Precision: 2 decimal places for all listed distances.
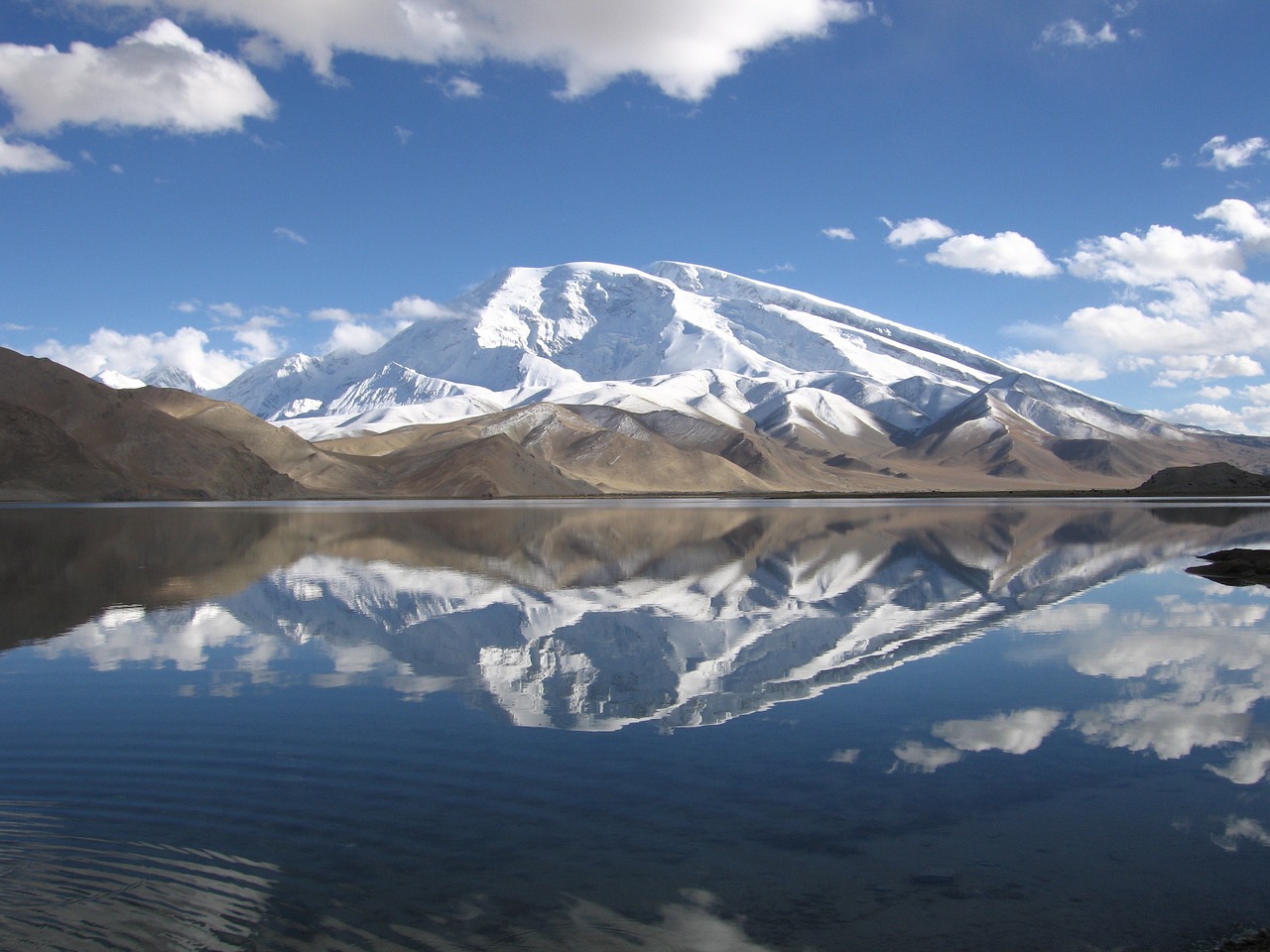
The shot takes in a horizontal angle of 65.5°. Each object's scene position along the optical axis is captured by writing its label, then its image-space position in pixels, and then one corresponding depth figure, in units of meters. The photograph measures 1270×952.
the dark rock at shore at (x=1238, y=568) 36.97
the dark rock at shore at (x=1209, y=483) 157.25
